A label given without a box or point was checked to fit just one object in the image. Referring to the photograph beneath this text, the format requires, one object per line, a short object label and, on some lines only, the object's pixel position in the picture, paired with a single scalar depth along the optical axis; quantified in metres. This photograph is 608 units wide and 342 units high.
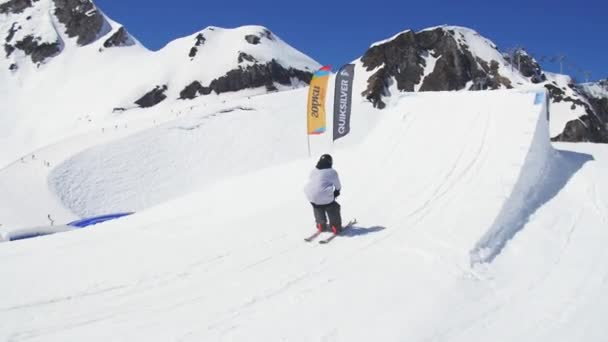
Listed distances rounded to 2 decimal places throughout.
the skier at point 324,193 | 6.96
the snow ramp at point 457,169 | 6.72
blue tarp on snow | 16.56
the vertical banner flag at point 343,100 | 18.29
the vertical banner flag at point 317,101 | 18.64
